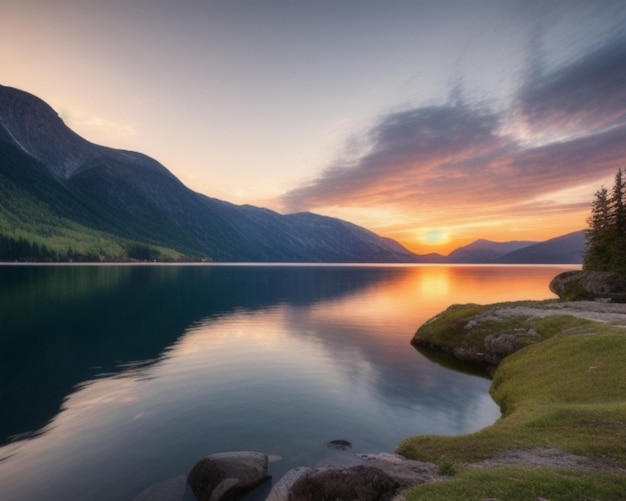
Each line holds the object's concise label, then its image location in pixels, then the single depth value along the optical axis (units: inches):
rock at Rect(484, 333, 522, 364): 1619.3
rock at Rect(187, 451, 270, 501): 693.9
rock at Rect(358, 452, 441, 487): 578.9
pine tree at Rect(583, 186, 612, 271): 2945.4
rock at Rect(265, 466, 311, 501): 608.4
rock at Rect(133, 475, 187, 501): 703.7
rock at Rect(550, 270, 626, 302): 2415.1
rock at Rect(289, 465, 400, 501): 532.7
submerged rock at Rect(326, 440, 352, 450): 920.9
